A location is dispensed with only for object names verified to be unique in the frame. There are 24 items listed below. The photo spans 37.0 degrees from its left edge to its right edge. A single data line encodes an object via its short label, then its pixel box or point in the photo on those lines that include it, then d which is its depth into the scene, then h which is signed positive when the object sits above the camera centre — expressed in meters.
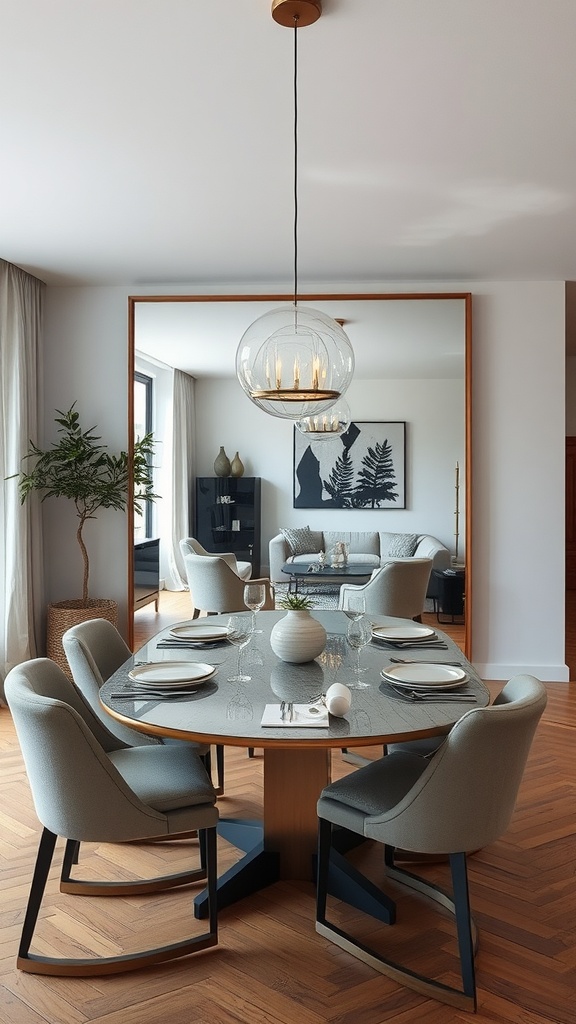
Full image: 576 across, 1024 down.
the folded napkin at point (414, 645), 2.98 -0.50
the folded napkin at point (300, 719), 2.11 -0.54
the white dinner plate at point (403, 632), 3.06 -0.48
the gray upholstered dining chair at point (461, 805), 2.02 -0.75
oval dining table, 2.08 -0.55
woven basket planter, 5.20 -0.70
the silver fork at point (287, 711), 2.17 -0.54
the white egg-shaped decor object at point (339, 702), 2.17 -0.51
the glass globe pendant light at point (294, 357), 2.70 +0.46
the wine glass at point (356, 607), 2.67 -0.33
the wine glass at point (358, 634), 2.60 -0.40
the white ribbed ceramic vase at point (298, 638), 2.69 -0.43
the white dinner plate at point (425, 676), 2.42 -0.51
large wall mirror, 5.47 +0.71
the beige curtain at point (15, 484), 5.07 +0.12
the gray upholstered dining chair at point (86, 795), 2.09 -0.77
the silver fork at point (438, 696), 2.34 -0.54
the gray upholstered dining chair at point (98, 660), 2.70 -0.53
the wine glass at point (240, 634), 2.58 -0.46
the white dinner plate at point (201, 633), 3.04 -0.47
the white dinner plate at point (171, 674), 2.42 -0.50
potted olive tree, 5.25 +0.15
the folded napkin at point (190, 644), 2.98 -0.50
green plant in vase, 2.76 -0.33
